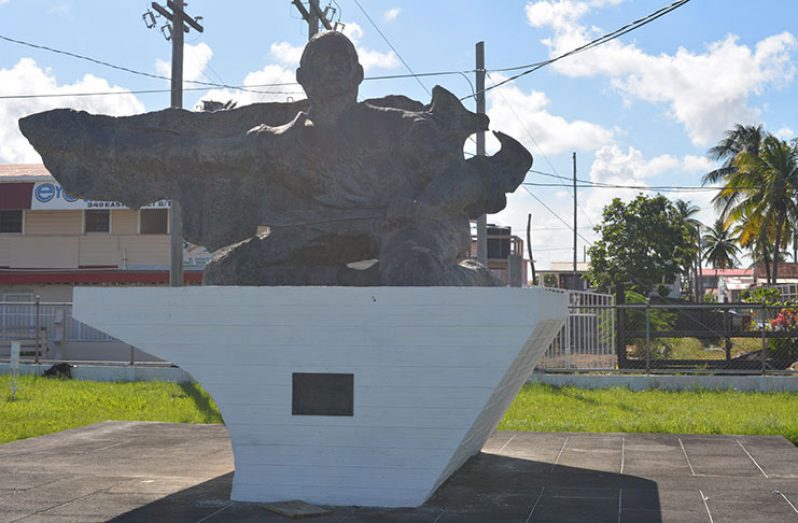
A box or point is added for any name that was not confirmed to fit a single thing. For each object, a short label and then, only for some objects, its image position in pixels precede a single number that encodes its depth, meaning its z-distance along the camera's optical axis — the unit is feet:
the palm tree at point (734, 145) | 121.29
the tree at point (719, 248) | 220.23
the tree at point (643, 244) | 101.35
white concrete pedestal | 20.04
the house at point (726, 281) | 200.13
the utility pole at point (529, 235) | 121.78
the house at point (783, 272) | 173.27
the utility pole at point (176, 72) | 47.18
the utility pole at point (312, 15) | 48.98
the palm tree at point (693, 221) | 182.72
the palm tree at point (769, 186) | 103.24
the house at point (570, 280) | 111.04
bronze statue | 23.32
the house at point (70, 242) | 74.79
